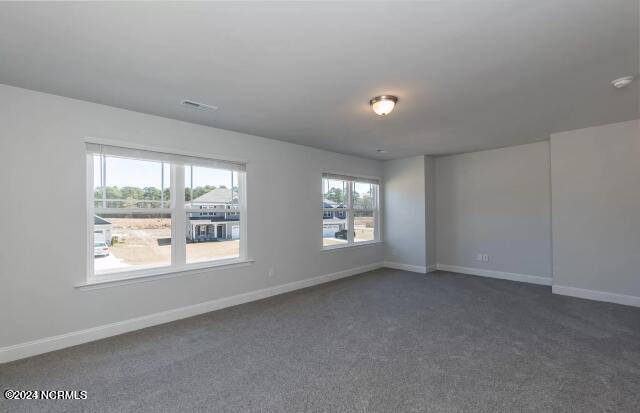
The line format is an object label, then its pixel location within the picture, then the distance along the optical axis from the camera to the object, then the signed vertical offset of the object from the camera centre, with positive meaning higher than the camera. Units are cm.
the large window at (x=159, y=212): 329 +2
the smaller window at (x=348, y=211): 579 -1
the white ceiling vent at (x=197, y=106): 319 +114
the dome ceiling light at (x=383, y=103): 304 +106
